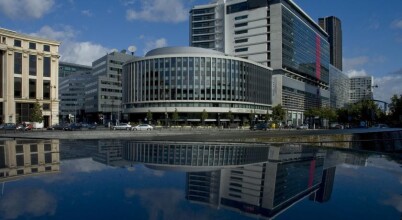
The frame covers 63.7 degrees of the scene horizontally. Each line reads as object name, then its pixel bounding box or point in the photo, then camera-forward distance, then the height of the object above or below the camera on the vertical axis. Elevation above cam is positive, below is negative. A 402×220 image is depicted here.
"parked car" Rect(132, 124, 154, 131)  61.72 -2.79
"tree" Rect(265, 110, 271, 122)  121.16 -1.32
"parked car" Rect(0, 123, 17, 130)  55.96 -2.40
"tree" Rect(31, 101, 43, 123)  70.31 -0.24
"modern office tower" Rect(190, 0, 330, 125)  136.38 +33.65
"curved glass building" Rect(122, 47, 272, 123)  110.62 +9.93
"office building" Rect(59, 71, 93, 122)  170.07 +10.19
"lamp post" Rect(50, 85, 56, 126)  79.99 +2.33
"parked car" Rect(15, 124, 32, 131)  56.46 -2.57
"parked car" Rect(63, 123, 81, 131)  58.01 -2.62
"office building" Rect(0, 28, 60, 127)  73.94 +8.73
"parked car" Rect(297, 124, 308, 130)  102.51 -4.57
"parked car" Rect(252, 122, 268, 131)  79.13 -3.45
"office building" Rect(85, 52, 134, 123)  137.12 +10.74
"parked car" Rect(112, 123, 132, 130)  65.31 -2.86
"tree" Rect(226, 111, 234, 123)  108.12 -1.01
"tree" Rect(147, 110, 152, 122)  104.88 -0.99
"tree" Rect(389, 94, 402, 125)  76.26 +1.53
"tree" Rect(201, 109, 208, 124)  102.50 -0.96
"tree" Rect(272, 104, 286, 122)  116.31 -0.36
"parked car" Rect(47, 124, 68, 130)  61.55 -2.75
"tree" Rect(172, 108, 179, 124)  101.64 -0.97
